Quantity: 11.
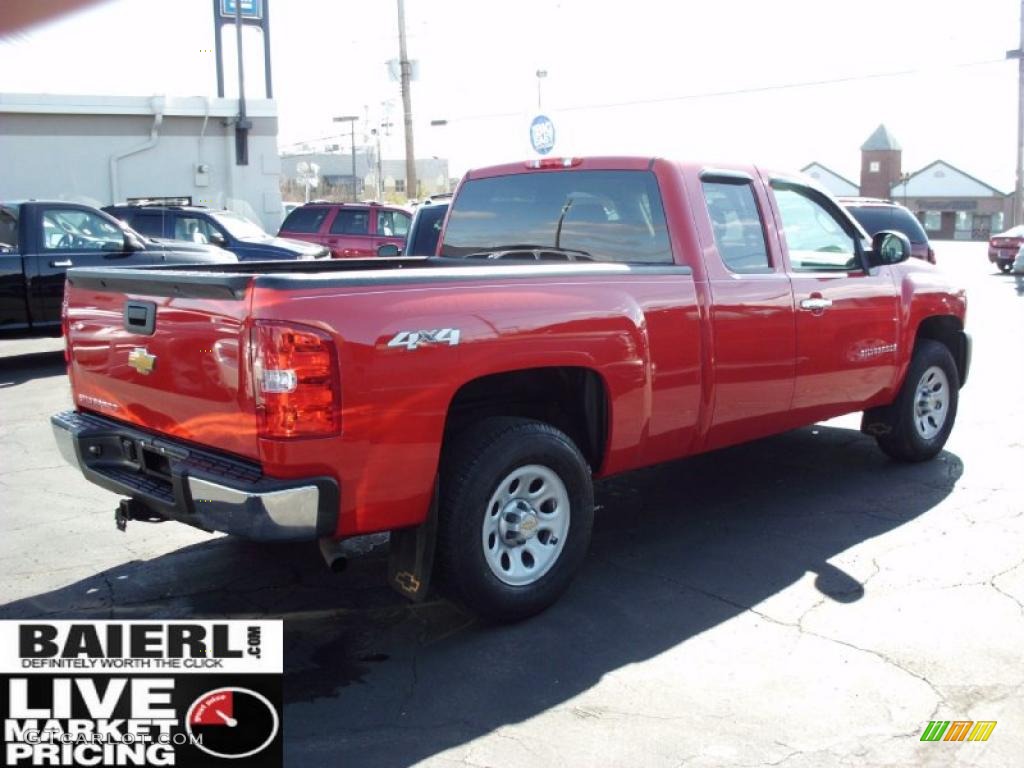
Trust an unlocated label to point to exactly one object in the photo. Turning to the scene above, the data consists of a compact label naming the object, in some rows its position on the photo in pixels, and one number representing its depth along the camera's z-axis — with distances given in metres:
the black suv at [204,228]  16.59
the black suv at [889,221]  15.12
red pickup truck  3.75
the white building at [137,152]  23.03
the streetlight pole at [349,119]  61.09
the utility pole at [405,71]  31.72
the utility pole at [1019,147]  36.06
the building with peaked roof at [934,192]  87.25
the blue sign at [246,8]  25.67
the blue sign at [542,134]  22.20
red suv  19.62
